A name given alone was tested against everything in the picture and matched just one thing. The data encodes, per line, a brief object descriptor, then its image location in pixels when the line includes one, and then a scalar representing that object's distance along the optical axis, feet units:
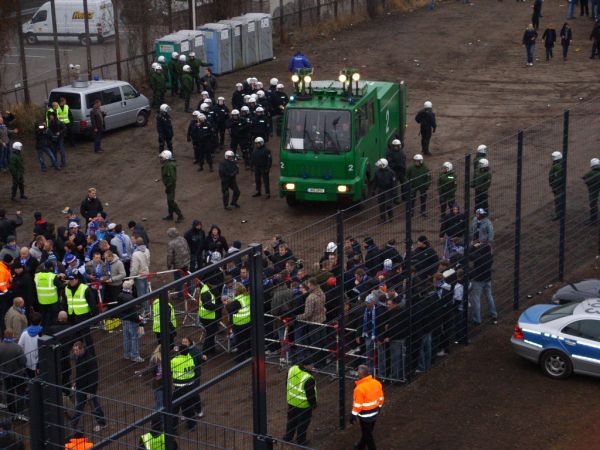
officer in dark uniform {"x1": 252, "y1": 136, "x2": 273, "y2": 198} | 91.71
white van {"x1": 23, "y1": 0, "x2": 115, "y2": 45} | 141.49
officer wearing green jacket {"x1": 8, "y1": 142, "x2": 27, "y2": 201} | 91.35
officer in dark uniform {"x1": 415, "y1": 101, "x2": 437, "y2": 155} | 101.40
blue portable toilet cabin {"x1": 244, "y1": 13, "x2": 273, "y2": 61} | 134.10
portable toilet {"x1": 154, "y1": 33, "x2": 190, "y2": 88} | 122.42
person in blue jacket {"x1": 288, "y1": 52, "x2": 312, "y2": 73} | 122.11
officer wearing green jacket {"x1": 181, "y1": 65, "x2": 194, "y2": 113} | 114.52
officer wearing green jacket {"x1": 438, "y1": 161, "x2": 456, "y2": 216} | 64.18
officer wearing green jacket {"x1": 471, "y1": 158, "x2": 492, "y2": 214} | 66.87
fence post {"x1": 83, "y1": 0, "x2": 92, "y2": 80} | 118.78
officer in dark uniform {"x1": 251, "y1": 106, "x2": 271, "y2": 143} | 99.25
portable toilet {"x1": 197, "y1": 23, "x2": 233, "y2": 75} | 127.54
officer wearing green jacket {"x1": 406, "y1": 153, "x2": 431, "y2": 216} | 60.70
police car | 61.36
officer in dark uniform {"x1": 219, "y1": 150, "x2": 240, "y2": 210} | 89.66
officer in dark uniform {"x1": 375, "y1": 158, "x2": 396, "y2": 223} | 86.74
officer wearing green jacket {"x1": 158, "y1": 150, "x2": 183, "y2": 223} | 86.89
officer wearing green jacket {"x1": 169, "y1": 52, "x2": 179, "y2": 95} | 119.27
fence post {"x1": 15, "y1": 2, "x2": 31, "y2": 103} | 112.68
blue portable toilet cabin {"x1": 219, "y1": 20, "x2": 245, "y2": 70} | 130.62
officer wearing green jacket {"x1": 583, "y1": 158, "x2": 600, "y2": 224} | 76.48
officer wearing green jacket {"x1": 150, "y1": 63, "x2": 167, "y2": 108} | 113.29
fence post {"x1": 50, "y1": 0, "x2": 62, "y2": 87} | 115.75
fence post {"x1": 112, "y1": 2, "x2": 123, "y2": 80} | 122.83
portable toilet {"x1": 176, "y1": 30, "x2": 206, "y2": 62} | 124.36
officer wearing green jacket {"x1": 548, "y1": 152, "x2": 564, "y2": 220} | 74.38
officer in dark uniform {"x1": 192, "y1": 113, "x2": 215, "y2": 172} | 97.45
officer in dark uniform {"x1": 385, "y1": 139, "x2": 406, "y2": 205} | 91.09
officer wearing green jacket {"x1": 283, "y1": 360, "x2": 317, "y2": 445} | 53.47
